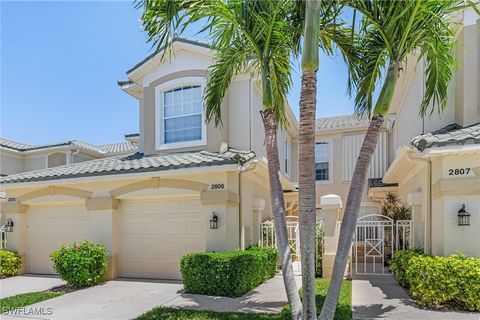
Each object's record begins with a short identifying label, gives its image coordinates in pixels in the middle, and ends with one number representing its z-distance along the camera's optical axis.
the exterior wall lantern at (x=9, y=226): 13.77
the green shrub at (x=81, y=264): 10.45
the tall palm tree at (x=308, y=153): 5.27
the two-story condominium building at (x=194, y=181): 8.76
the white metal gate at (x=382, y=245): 11.62
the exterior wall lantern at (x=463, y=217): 8.27
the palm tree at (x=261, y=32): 5.88
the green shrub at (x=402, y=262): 9.37
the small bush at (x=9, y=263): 12.84
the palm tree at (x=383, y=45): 5.45
